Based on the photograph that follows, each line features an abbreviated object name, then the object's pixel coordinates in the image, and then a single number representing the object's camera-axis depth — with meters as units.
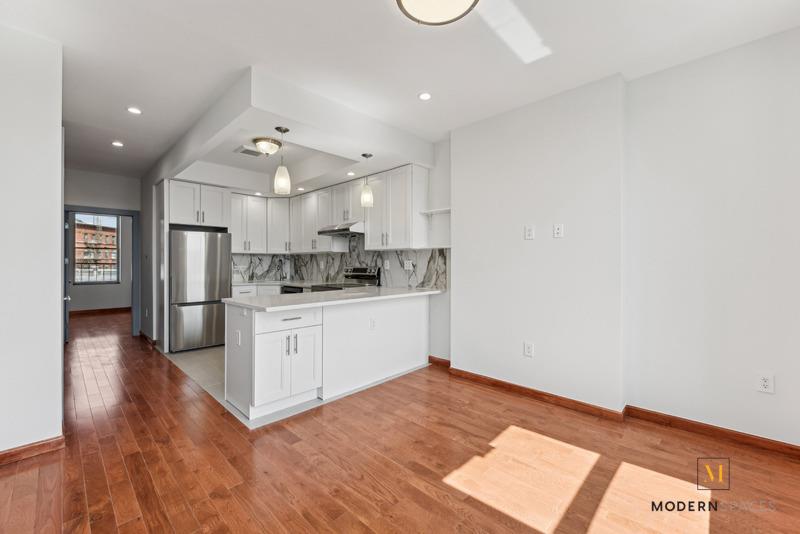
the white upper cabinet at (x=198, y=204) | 4.80
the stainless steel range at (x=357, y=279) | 4.85
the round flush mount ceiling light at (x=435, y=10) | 1.57
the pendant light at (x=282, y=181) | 2.94
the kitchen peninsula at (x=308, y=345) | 2.67
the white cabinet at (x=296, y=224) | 5.86
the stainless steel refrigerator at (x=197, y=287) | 4.72
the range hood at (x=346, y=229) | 4.54
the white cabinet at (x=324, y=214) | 5.25
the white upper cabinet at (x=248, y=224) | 5.59
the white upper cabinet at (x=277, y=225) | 5.93
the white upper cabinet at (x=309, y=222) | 5.53
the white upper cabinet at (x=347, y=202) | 4.74
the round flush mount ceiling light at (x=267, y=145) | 3.34
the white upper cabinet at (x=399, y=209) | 4.09
